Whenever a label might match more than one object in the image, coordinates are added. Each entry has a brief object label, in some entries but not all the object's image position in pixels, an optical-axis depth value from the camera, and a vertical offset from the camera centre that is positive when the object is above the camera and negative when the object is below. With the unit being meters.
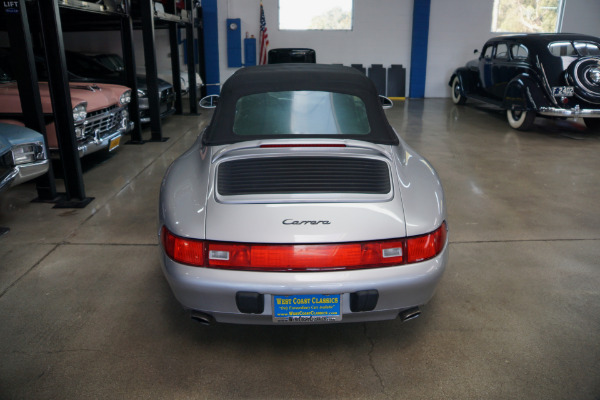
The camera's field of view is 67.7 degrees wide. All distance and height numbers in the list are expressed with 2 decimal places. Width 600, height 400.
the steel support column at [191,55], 9.64 -0.01
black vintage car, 7.43 -0.41
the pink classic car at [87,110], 4.49 -0.58
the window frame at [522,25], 13.29 +0.99
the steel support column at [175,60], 8.80 -0.09
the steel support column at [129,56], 6.45 -0.01
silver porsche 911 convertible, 1.85 -0.72
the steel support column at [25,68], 3.71 -0.10
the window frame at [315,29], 13.06 +0.79
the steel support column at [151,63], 6.93 -0.11
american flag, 12.84 +0.43
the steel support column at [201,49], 10.89 +0.15
